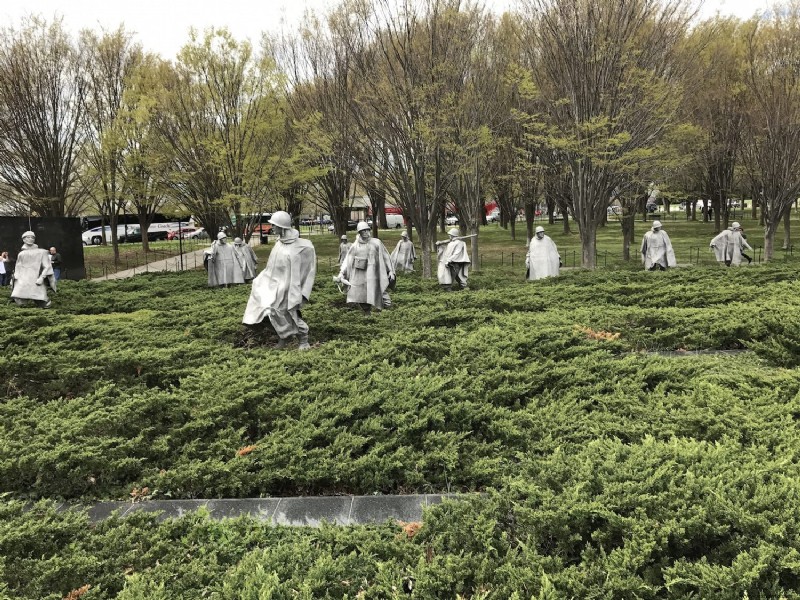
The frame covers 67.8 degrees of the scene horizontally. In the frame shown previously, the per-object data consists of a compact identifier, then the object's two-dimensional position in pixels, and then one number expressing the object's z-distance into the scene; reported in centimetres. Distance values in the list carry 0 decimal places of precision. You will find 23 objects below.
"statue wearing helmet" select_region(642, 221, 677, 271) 1529
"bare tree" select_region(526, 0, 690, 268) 1472
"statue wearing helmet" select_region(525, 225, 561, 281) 1388
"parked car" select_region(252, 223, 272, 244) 3725
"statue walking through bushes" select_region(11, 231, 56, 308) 1091
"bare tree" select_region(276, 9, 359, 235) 1806
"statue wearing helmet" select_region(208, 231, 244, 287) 1545
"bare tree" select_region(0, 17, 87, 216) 2050
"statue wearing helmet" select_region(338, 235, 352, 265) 1869
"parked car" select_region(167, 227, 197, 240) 4445
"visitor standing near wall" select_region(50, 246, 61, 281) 1723
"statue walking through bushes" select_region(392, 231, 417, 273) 1917
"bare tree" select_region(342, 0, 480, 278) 1464
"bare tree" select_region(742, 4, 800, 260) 1795
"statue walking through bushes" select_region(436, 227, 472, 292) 1292
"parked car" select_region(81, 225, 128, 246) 3950
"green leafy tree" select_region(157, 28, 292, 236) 1911
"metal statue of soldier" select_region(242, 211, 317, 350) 748
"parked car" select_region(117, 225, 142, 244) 4244
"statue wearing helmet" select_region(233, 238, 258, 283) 1591
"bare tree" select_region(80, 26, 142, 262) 2270
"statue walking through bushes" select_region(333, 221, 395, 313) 991
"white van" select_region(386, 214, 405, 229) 5250
